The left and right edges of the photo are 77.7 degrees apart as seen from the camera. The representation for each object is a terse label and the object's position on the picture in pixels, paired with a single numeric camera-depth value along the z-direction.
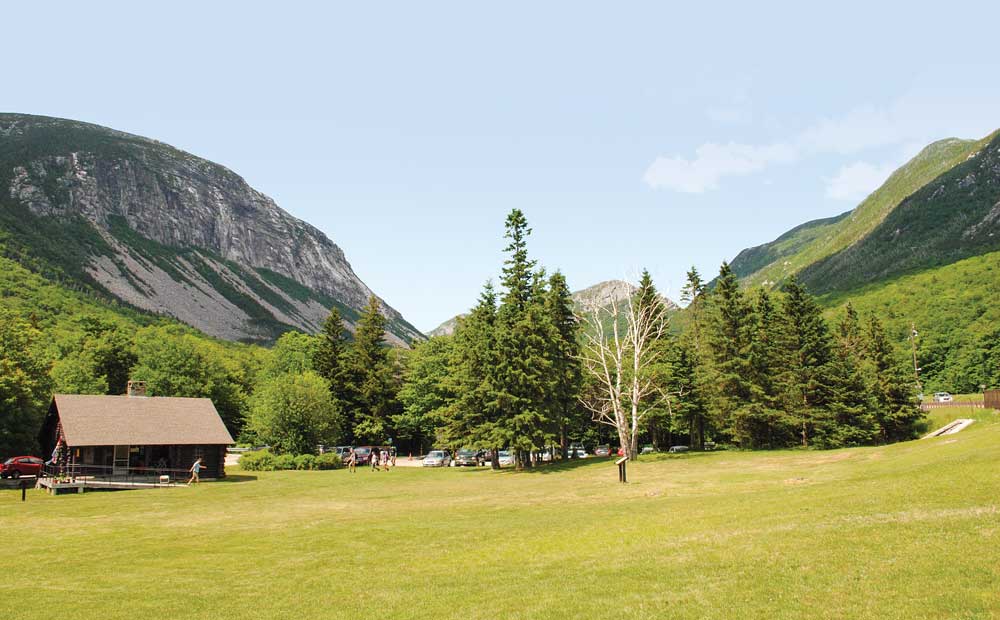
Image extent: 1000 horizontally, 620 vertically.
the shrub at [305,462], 55.19
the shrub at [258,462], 54.81
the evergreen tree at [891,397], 50.88
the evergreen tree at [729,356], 53.91
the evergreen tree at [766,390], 52.16
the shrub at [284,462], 55.41
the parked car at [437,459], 59.89
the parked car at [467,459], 60.18
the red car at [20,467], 42.66
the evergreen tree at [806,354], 51.22
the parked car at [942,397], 77.53
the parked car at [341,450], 69.80
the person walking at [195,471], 41.00
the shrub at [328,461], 55.50
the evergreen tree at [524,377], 45.12
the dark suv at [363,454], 63.44
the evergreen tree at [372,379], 73.56
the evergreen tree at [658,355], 55.47
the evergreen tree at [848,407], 49.41
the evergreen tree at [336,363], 75.38
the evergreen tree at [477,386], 46.66
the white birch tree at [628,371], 47.01
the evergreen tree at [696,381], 58.31
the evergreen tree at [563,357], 49.53
